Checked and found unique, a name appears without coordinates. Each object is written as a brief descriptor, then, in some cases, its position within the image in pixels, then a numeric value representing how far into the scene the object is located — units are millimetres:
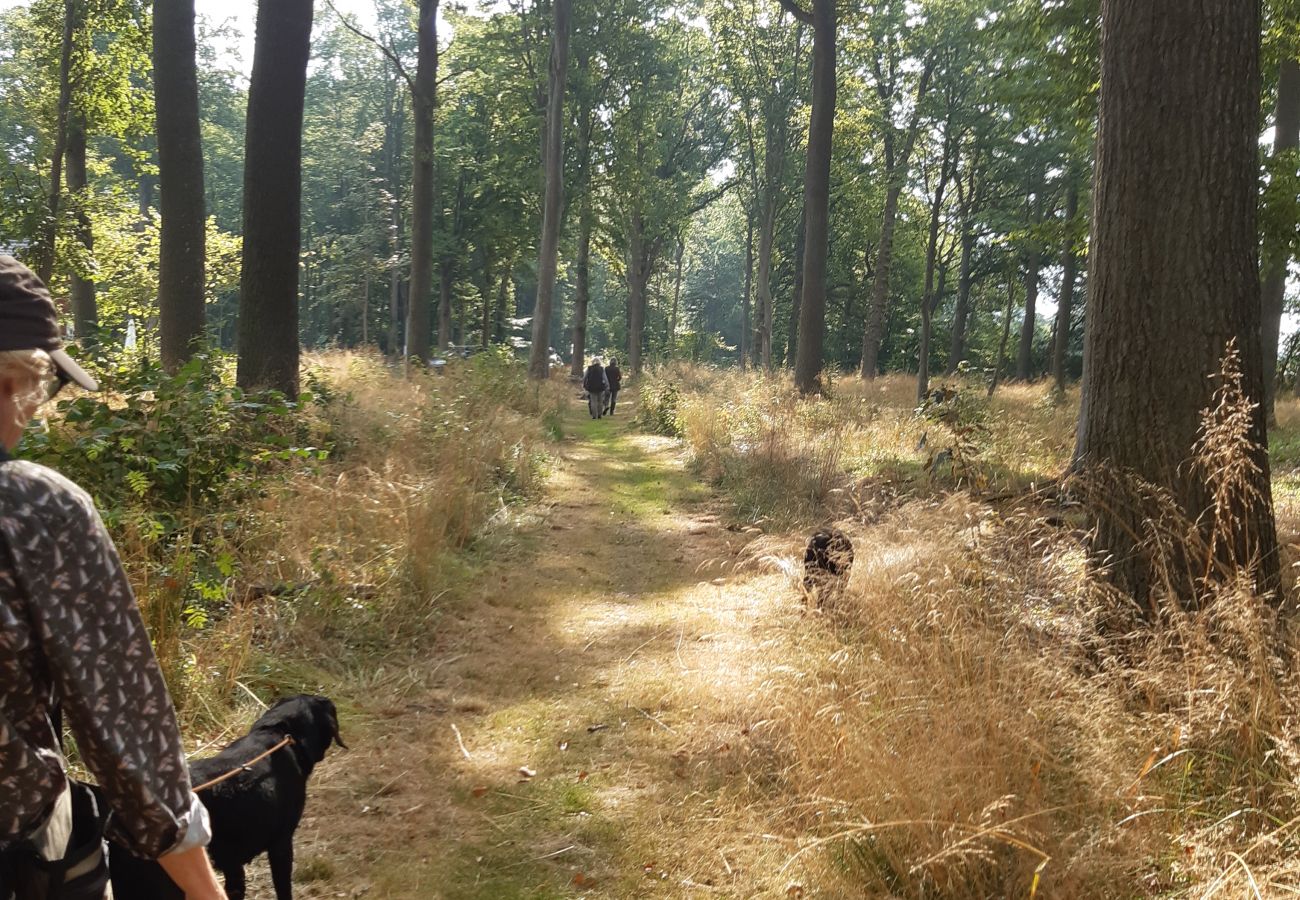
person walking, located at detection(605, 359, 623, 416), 21906
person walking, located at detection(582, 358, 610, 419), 20844
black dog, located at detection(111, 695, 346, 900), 2664
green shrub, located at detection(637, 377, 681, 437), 17172
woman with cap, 1221
